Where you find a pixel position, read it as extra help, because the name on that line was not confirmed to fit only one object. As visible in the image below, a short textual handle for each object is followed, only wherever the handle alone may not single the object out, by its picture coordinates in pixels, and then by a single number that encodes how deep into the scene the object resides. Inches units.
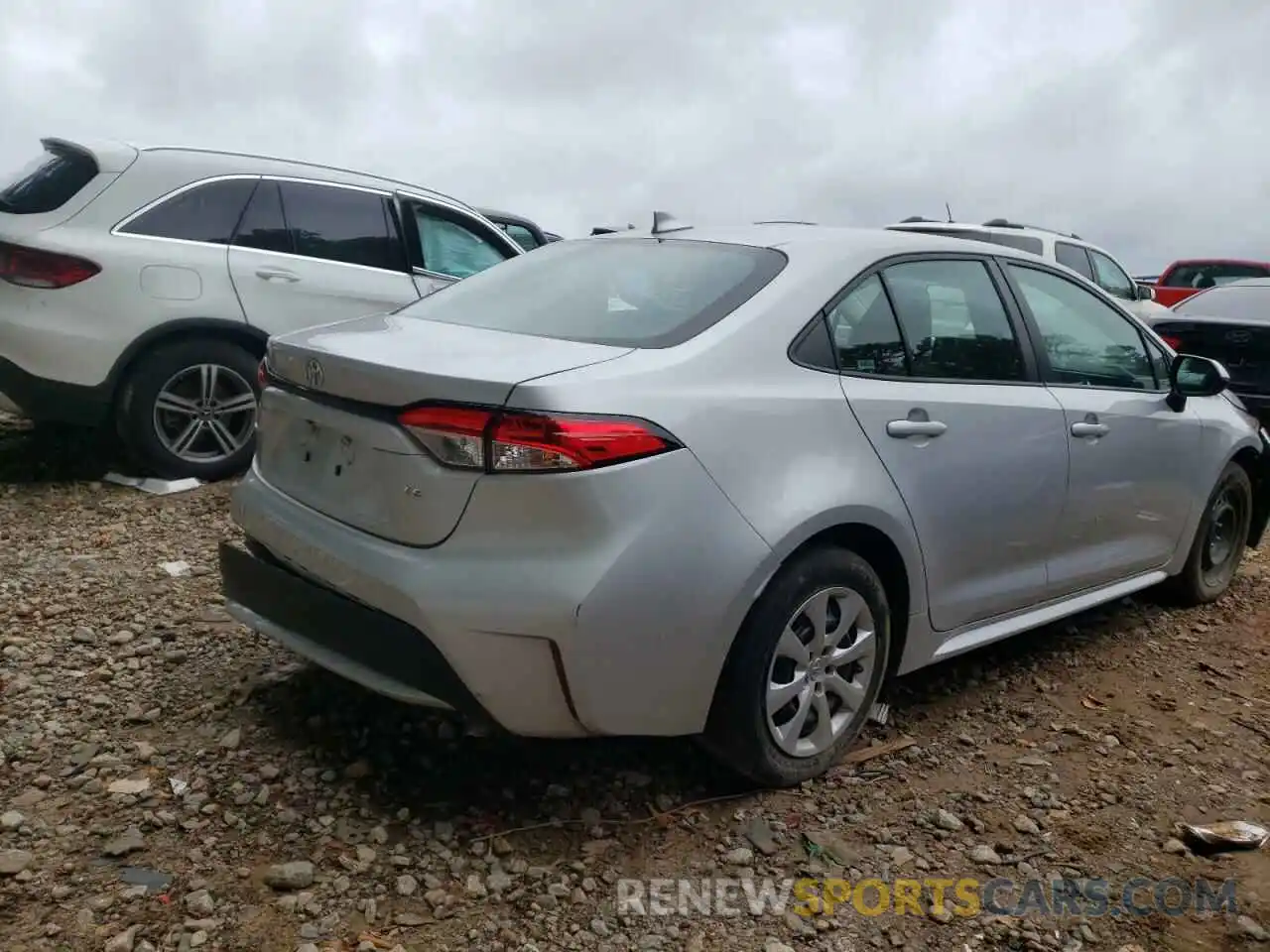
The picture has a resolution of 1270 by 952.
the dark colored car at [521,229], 419.8
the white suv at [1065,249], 326.3
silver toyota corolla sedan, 96.3
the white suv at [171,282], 195.2
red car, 603.3
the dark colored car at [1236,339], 279.1
